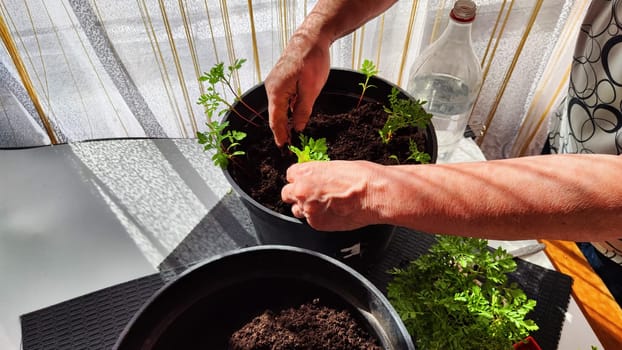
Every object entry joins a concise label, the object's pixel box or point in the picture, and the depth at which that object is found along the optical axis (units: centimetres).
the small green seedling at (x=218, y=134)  74
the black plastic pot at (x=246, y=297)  56
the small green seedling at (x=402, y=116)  82
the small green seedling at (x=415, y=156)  78
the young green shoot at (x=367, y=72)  84
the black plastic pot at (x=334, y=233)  72
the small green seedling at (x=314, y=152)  70
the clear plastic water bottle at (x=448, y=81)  100
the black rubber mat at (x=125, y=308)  81
